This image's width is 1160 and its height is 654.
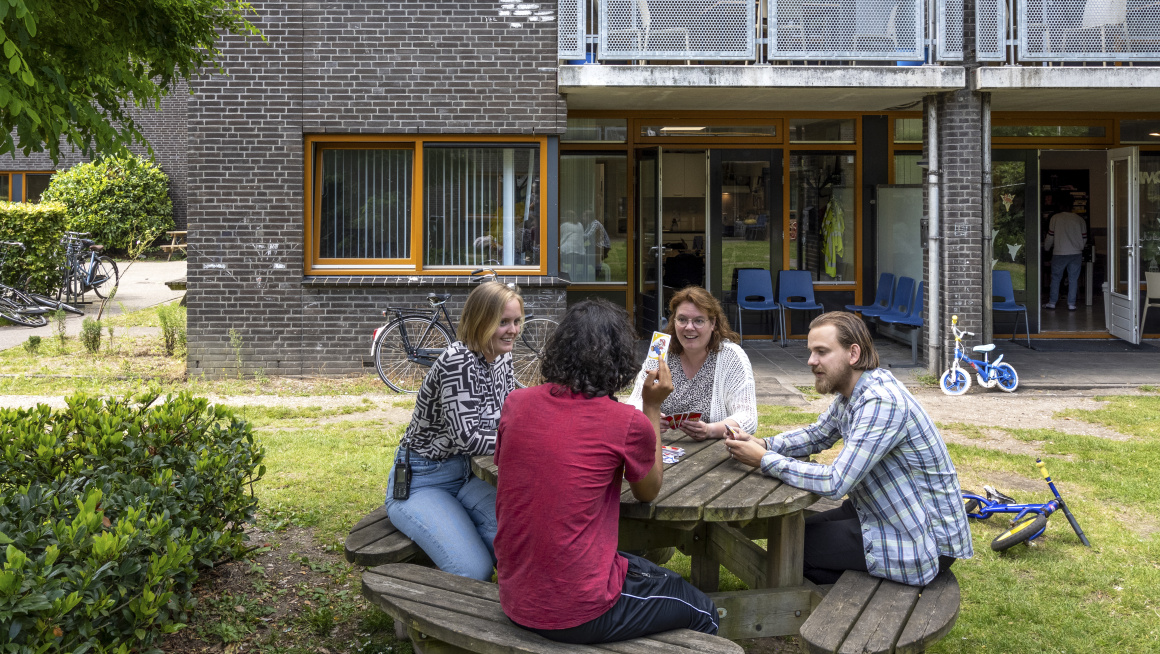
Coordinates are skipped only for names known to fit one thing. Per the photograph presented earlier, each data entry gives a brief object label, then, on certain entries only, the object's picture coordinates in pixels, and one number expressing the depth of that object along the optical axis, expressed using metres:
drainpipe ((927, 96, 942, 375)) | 11.04
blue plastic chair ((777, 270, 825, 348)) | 13.56
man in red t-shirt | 3.02
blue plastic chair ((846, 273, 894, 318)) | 13.19
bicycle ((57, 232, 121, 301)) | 16.83
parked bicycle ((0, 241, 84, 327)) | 14.79
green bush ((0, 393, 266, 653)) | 2.88
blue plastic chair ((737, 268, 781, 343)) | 13.66
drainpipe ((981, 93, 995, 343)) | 10.89
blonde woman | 4.01
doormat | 12.93
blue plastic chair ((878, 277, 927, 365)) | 11.70
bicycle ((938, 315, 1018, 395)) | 10.23
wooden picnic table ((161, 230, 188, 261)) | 27.78
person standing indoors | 15.59
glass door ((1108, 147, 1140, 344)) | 13.11
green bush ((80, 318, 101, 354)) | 11.80
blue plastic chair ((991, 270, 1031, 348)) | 13.40
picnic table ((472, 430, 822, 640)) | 3.49
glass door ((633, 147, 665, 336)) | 13.26
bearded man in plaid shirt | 3.58
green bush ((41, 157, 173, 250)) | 27.06
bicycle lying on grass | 5.32
